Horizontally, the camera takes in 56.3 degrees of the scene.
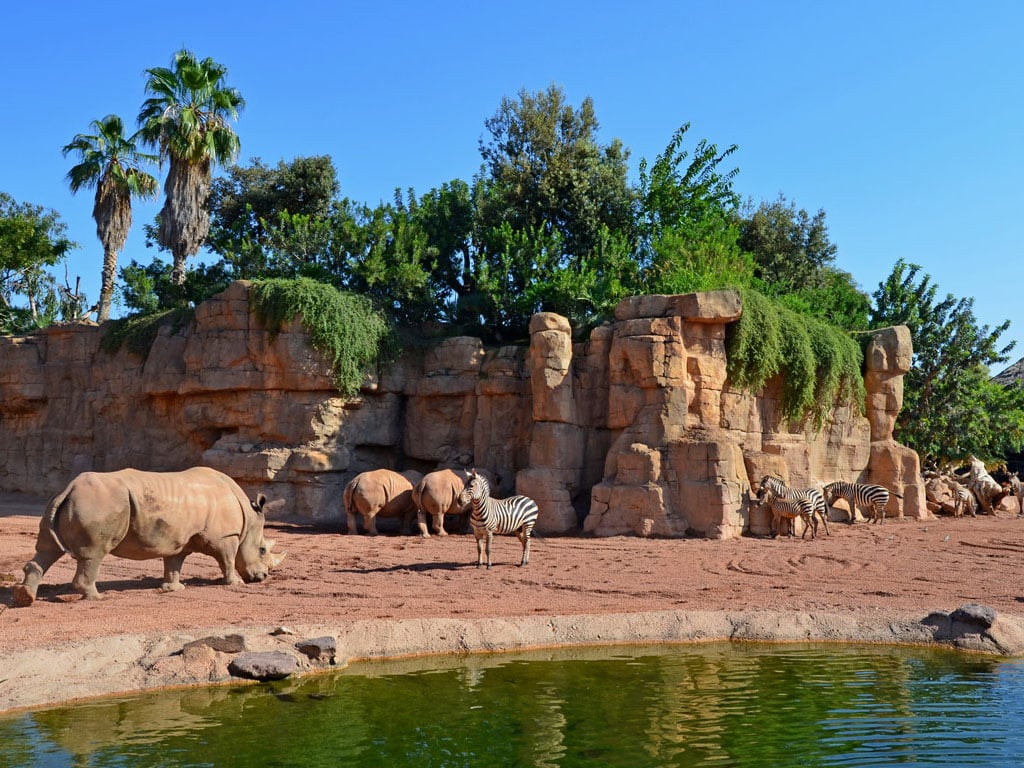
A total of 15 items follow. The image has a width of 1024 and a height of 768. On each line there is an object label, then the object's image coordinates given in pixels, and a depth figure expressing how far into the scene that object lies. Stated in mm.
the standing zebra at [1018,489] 26641
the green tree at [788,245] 33531
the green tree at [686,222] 24531
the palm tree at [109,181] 29938
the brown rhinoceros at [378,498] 19312
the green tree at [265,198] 30344
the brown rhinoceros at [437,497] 19328
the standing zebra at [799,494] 19125
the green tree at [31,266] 32781
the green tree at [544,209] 24859
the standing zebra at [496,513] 14648
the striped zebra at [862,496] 21734
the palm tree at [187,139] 27547
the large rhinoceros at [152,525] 10789
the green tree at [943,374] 30609
